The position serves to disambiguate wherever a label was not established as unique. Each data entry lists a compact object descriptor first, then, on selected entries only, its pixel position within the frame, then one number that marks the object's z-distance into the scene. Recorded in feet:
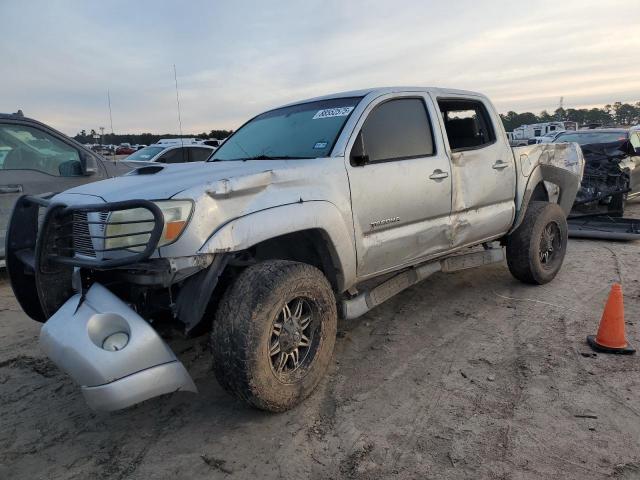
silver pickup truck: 8.85
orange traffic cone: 12.66
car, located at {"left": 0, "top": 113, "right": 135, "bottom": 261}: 19.24
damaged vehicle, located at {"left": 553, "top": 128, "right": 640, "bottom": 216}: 31.65
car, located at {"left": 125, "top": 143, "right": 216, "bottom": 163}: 36.58
